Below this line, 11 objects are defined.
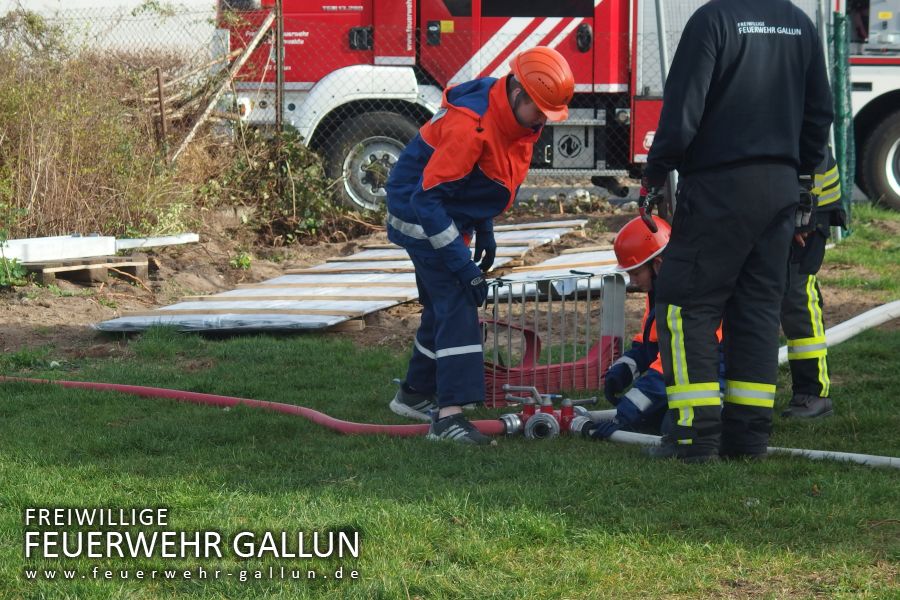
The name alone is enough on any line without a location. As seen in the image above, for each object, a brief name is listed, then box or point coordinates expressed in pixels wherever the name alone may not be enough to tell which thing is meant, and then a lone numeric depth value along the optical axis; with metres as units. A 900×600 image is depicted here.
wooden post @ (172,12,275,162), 23.66
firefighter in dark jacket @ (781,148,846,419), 10.69
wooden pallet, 17.86
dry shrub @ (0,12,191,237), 19.23
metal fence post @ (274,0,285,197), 23.44
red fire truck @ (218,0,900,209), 24.06
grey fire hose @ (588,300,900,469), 8.80
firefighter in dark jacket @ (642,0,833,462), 8.68
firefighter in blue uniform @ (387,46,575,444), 9.72
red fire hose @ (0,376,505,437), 10.06
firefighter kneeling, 10.05
